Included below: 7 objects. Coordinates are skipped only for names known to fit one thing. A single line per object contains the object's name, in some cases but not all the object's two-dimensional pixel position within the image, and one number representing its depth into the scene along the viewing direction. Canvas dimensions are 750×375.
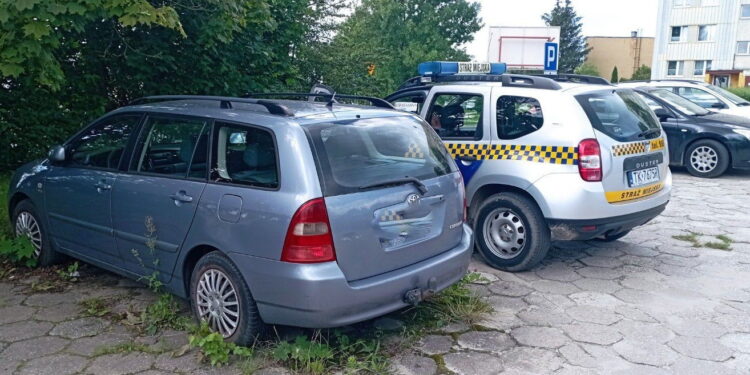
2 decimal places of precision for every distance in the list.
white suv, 5.18
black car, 10.86
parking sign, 10.95
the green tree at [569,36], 69.75
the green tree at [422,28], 36.09
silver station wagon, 3.50
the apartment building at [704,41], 46.22
